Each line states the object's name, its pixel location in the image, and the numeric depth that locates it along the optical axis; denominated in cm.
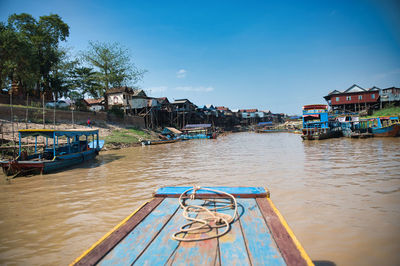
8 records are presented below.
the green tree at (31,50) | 2108
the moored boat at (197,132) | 3462
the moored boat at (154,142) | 2446
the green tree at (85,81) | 3170
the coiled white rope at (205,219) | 208
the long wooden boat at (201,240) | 171
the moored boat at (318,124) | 2383
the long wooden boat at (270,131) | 5265
